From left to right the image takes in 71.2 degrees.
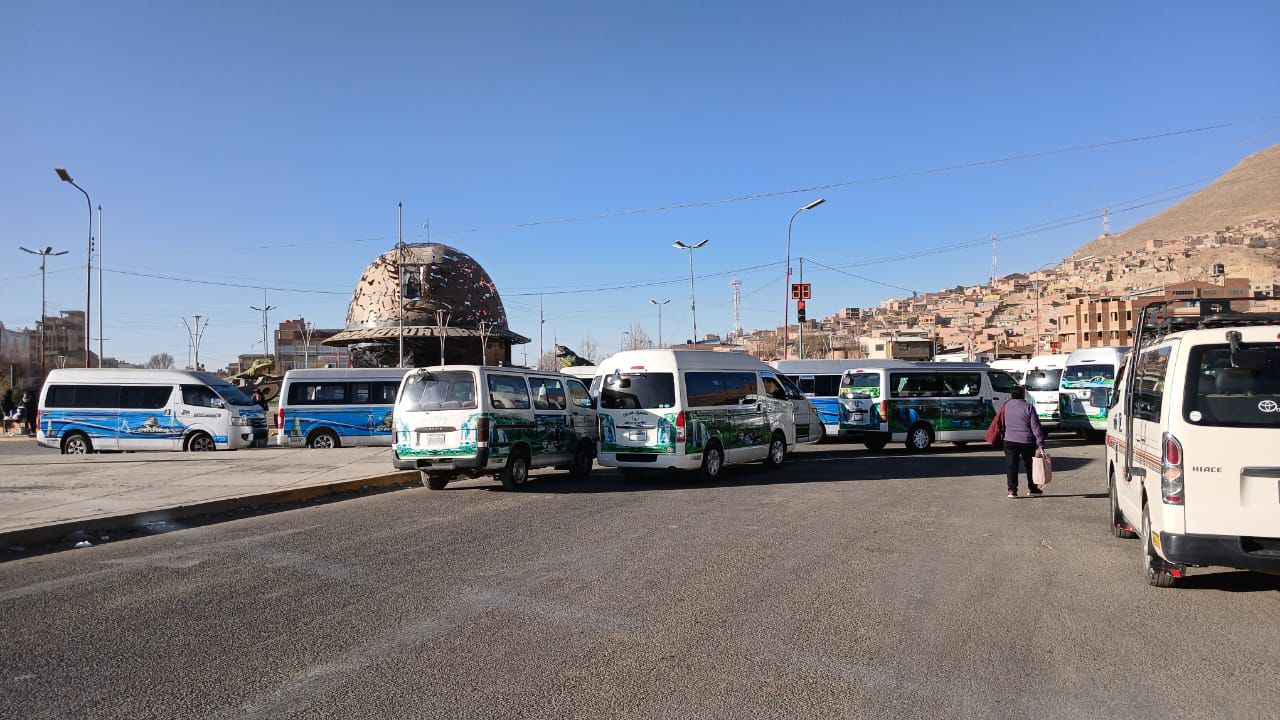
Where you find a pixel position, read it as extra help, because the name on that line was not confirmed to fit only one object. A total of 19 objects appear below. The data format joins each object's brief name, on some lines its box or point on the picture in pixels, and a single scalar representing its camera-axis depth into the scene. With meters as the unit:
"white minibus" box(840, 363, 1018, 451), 22.06
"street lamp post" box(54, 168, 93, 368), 39.84
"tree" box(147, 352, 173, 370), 128.68
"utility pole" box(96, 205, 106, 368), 42.34
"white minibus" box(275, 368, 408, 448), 24.23
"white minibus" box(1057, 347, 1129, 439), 24.28
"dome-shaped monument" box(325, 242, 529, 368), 66.44
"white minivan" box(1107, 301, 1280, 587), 5.84
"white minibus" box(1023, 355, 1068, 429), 26.44
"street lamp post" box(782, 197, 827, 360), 35.91
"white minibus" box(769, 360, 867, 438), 26.50
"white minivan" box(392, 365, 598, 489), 13.91
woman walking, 12.59
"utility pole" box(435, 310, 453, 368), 63.84
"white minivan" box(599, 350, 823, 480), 15.18
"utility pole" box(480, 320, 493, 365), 63.91
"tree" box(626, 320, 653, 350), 75.69
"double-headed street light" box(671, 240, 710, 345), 46.66
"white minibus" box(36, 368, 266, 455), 22.95
